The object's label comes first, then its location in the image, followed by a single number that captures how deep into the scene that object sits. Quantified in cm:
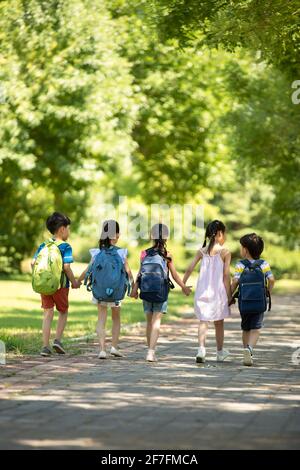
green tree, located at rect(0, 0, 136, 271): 2859
